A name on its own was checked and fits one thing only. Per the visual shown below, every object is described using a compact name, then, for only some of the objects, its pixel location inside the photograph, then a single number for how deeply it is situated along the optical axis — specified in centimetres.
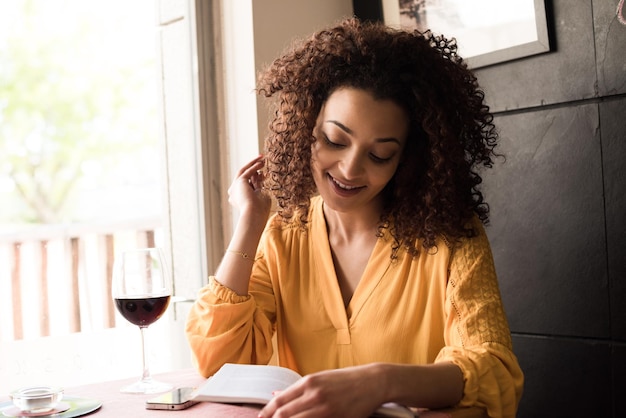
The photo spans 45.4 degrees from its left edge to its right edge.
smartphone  124
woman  154
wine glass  143
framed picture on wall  188
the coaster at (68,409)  120
